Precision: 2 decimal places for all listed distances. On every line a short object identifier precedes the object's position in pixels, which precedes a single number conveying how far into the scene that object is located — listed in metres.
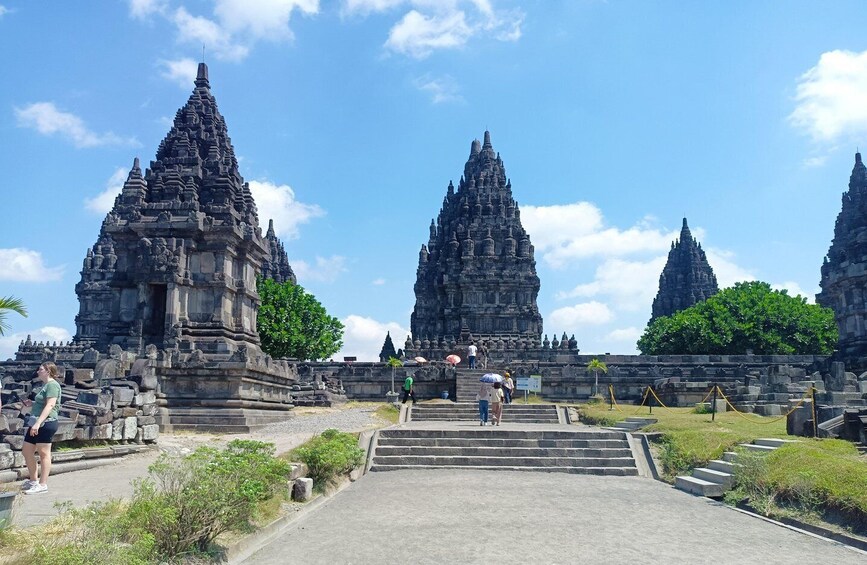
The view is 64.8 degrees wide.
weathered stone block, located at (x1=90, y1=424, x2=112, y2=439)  13.07
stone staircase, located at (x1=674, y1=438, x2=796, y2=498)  11.42
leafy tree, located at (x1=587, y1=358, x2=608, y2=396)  31.81
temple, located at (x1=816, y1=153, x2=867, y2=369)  33.50
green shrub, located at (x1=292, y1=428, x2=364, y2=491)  11.48
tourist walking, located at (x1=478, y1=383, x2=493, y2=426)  19.42
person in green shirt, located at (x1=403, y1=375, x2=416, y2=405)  28.98
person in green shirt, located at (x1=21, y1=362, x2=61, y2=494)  9.13
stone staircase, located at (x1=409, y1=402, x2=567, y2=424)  24.45
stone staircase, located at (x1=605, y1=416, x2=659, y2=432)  18.16
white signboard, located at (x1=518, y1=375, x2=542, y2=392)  30.44
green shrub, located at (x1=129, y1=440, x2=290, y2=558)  6.26
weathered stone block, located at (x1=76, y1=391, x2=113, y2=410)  13.47
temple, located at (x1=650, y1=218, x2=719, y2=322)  81.31
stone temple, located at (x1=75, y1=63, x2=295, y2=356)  25.62
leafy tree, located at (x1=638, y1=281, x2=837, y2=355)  50.12
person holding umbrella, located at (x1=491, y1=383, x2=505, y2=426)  19.19
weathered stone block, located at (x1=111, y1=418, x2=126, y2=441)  13.67
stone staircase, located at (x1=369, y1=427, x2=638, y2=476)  14.72
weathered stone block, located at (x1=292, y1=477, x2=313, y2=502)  10.37
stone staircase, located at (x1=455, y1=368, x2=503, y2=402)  30.92
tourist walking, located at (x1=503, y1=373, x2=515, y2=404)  27.02
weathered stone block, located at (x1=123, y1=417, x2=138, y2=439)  14.04
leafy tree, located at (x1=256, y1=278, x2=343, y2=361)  51.09
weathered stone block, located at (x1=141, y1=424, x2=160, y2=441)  14.80
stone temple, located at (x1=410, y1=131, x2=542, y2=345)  58.12
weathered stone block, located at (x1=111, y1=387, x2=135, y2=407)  14.13
